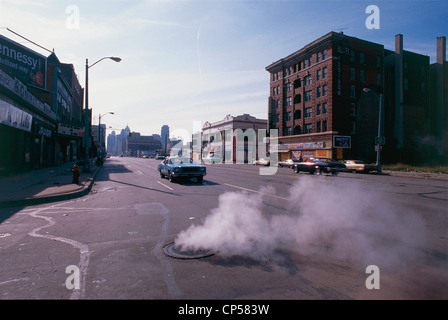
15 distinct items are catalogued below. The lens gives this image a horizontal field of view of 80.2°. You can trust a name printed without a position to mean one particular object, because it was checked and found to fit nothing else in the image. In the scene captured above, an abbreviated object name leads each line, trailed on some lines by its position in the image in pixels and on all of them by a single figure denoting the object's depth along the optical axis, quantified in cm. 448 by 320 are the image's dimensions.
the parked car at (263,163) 4247
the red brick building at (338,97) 3928
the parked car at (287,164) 3583
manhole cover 419
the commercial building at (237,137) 6519
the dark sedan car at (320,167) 2134
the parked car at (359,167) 2591
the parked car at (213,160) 5241
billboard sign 2183
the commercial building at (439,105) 4384
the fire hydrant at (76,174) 1395
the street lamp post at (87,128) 2111
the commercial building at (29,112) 1606
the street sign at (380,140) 2694
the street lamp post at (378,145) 2656
